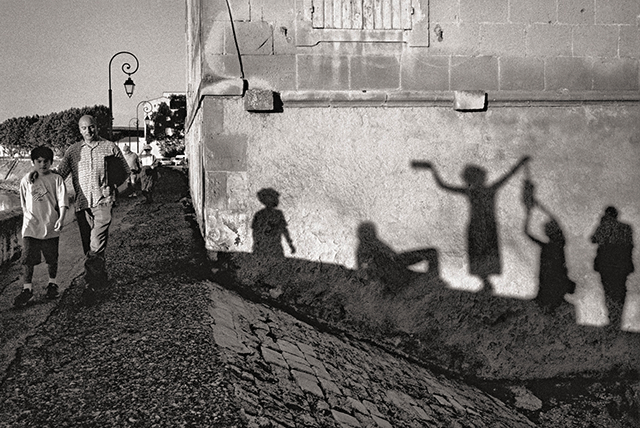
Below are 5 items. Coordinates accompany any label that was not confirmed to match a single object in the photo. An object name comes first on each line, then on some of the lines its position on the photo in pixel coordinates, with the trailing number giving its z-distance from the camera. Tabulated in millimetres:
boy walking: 5652
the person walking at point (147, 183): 13977
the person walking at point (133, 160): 12164
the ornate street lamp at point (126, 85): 18516
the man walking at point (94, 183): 5590
